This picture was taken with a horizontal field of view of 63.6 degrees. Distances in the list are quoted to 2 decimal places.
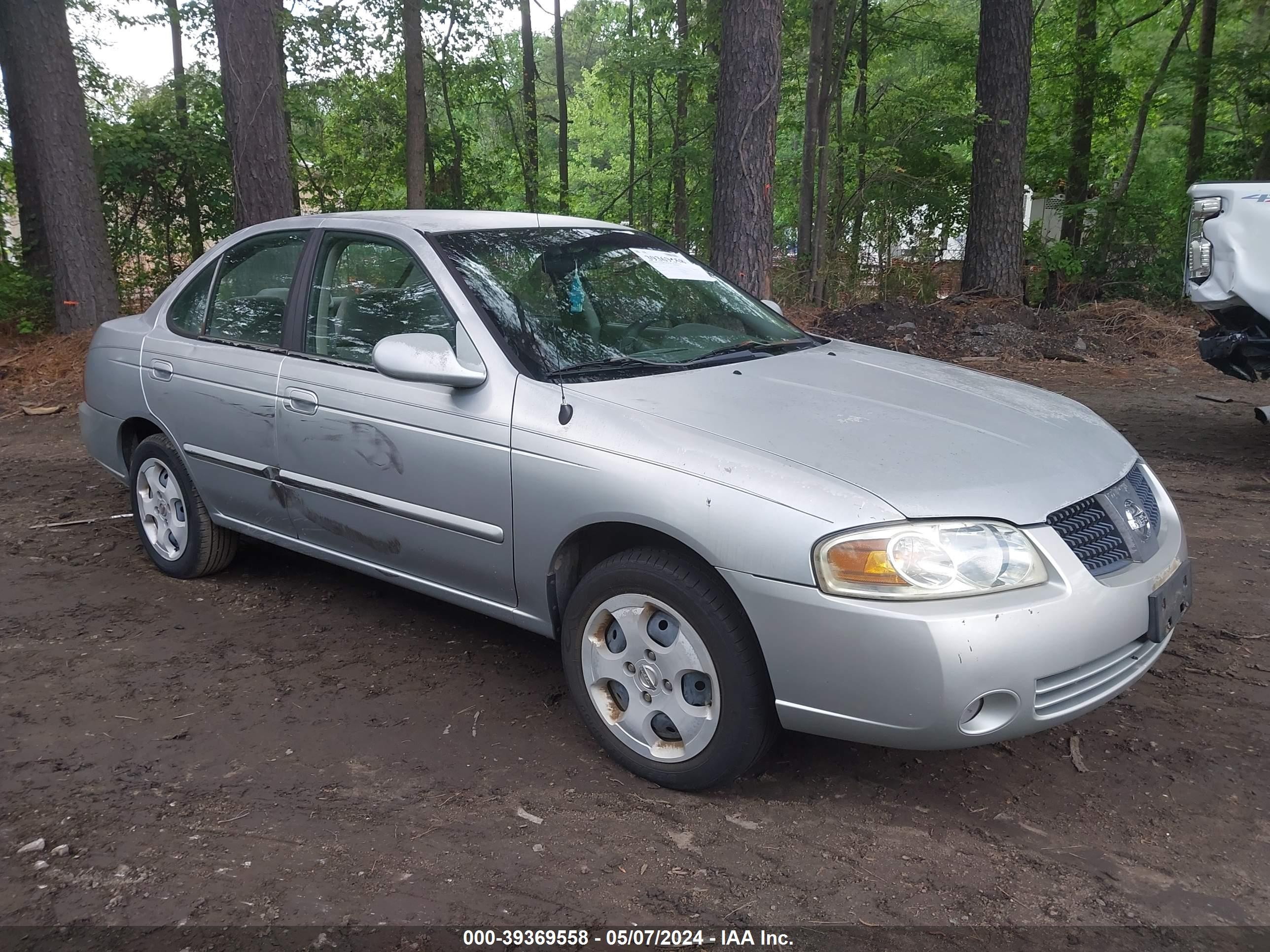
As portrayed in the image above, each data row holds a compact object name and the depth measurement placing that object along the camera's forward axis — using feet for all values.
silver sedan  8.87
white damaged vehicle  20.43
